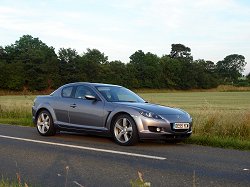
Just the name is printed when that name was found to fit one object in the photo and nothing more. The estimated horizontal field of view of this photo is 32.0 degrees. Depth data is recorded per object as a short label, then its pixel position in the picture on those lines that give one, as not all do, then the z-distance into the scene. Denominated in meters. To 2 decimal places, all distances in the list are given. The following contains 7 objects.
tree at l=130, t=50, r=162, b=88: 112.19
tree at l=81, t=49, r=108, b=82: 98.31
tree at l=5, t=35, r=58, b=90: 90.19
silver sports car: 9.43
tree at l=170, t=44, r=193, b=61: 156.12
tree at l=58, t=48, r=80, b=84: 94.44
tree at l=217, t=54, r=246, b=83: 162.38
